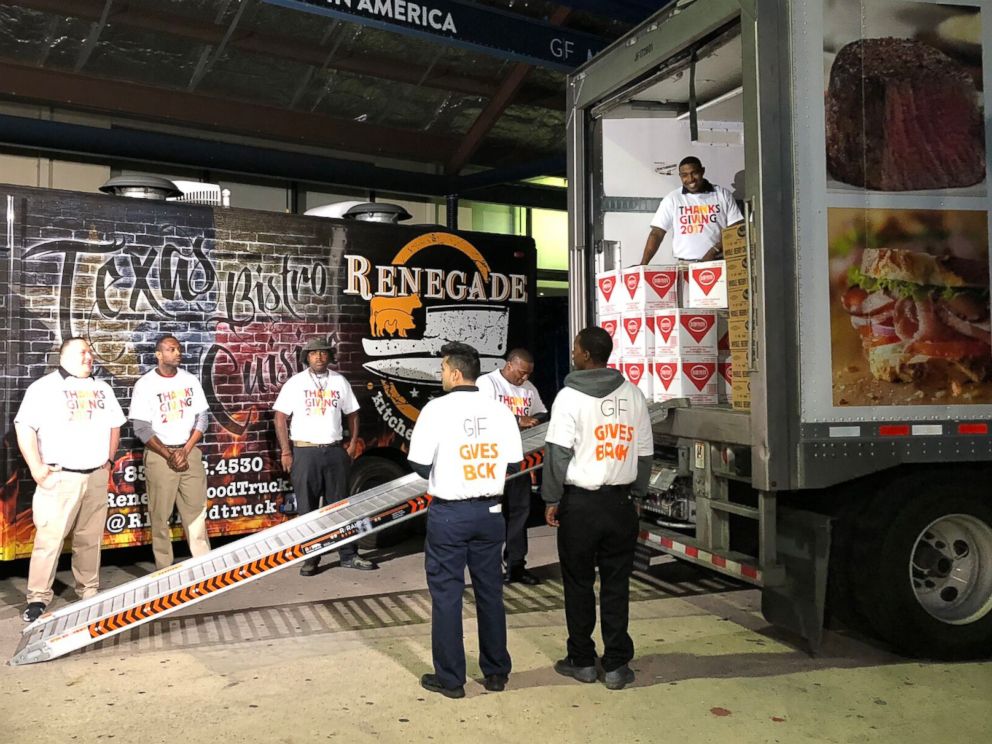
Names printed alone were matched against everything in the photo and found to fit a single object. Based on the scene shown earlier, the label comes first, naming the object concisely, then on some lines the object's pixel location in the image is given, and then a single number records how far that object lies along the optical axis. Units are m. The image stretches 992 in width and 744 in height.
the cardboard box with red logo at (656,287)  6.33
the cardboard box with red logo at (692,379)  6.12
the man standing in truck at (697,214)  6.61
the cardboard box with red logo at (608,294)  6.69
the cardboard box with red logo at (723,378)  6.18
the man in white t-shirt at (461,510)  4.59
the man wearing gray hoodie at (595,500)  4.76
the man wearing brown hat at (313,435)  7.50
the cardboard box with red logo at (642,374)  6.39
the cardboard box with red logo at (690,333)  6.15
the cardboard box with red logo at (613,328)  6.77
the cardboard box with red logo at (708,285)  5.97
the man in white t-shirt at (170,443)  6.97
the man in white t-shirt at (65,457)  6.25
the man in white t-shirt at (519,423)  7.21
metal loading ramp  5.22
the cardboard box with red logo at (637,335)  6.40
